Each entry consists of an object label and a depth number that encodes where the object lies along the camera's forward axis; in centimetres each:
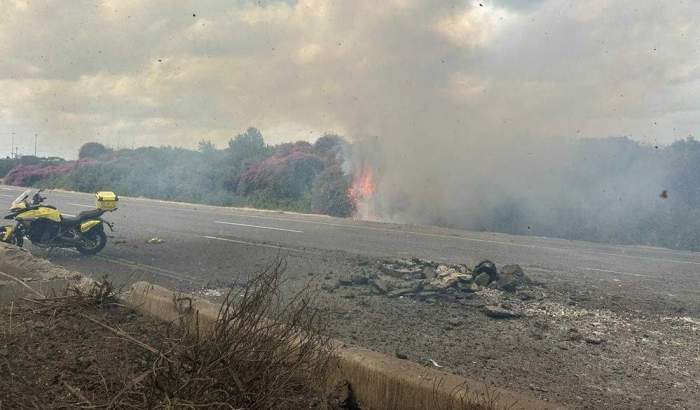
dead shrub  244
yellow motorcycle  1009
